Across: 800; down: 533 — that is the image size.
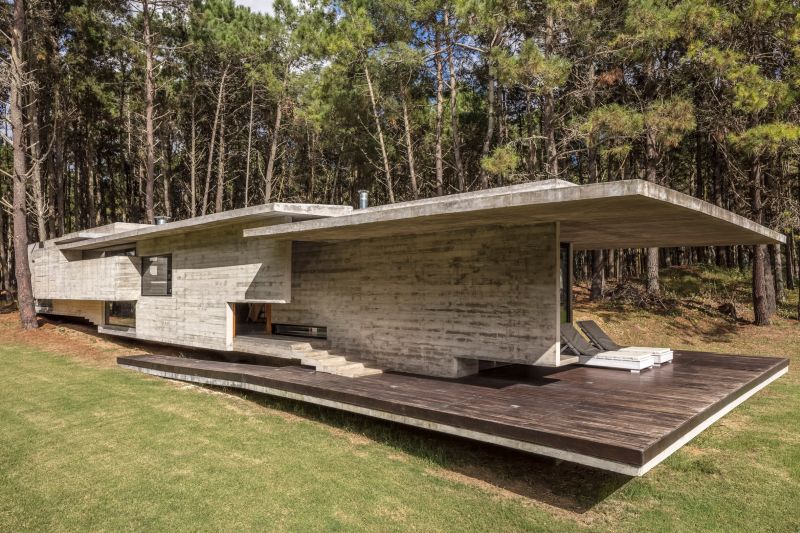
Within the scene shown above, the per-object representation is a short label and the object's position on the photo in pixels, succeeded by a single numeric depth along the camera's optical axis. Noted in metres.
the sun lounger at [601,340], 8.88
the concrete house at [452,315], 5.11
